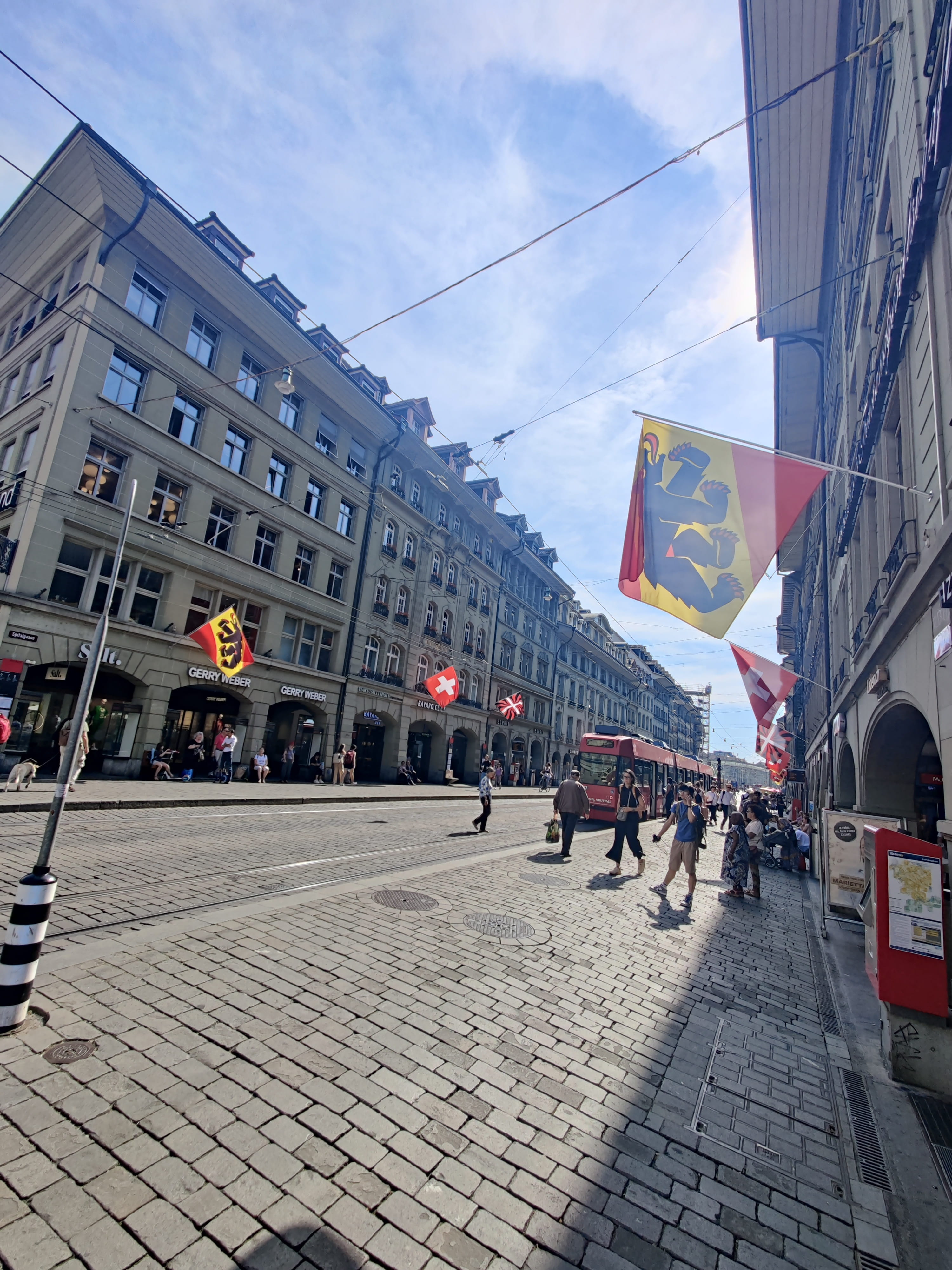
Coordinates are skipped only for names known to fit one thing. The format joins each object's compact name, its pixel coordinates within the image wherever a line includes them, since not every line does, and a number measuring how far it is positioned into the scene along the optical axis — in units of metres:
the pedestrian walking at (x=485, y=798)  14.76
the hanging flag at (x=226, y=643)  18.00
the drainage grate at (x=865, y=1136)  3.36
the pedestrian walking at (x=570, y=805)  11.96
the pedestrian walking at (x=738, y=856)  10.88
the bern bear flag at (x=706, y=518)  6.41
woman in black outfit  11.41
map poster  4.76
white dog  13.14
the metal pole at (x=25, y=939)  3.69
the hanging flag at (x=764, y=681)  13.87
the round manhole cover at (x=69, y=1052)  3.44
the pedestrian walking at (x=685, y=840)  9.82
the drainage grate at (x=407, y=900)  7.17
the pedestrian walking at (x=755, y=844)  11.07
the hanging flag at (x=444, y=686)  23.27
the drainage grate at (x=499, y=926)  6.59
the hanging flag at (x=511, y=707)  32.72
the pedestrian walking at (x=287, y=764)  24.08
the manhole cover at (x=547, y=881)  9.50
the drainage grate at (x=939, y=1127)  3.54
